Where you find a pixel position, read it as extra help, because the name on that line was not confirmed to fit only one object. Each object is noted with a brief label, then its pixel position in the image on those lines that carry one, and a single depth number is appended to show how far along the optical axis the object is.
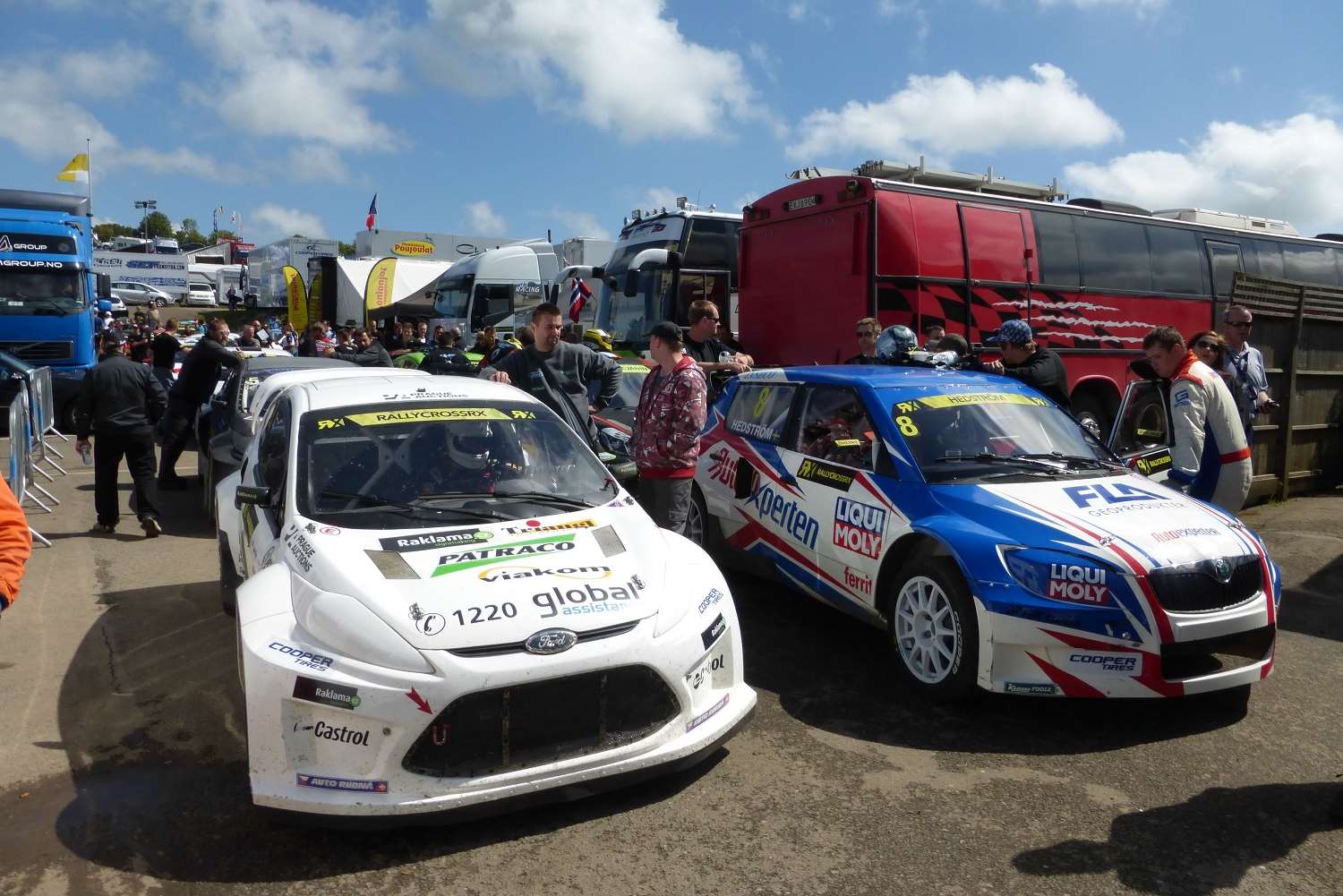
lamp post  101.50
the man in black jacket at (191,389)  10.62
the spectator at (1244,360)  8.24
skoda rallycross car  4.21
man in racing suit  5.86
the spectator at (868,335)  8.74
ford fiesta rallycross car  3.26
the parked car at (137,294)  54.13
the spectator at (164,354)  11.83
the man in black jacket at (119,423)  8.53
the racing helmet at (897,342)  7.93
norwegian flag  17.12
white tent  27.02
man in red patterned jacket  5.85
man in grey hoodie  6.91
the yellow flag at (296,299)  28.45
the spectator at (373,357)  12.87
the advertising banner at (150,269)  57.90
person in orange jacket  2.99
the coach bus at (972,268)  10.33
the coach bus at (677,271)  14.41
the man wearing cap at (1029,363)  7.27
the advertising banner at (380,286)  26.42
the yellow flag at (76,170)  25.28
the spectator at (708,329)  7.06
